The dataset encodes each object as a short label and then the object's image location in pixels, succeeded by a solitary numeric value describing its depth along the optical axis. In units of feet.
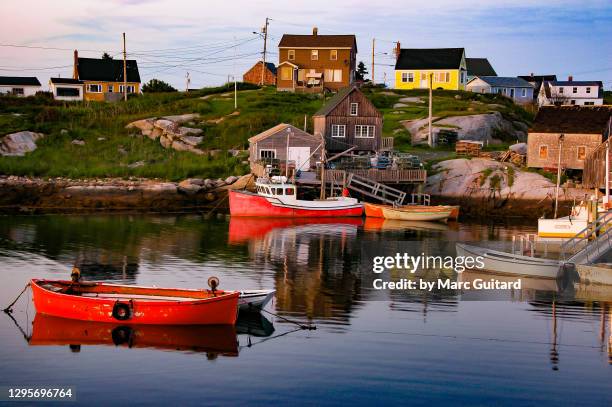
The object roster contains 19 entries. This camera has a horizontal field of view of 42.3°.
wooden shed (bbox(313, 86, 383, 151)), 235.20
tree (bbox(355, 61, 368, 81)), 389.60
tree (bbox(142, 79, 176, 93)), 347.15
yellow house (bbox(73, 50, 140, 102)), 345.10
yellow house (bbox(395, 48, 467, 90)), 349.00
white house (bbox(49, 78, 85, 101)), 332.53
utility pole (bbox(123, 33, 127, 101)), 307.37
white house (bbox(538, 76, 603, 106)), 383.24
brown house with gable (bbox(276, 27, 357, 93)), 321.73
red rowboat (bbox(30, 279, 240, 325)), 86.94
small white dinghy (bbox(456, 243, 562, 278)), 115.85
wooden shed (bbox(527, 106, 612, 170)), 216.95
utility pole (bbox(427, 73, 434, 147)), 252.83
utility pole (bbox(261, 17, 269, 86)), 357.00
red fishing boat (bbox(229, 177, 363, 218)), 197.36
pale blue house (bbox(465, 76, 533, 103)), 366.02
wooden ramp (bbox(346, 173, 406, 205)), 209.87
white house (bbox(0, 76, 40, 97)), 342.23
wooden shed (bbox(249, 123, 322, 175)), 222.07
